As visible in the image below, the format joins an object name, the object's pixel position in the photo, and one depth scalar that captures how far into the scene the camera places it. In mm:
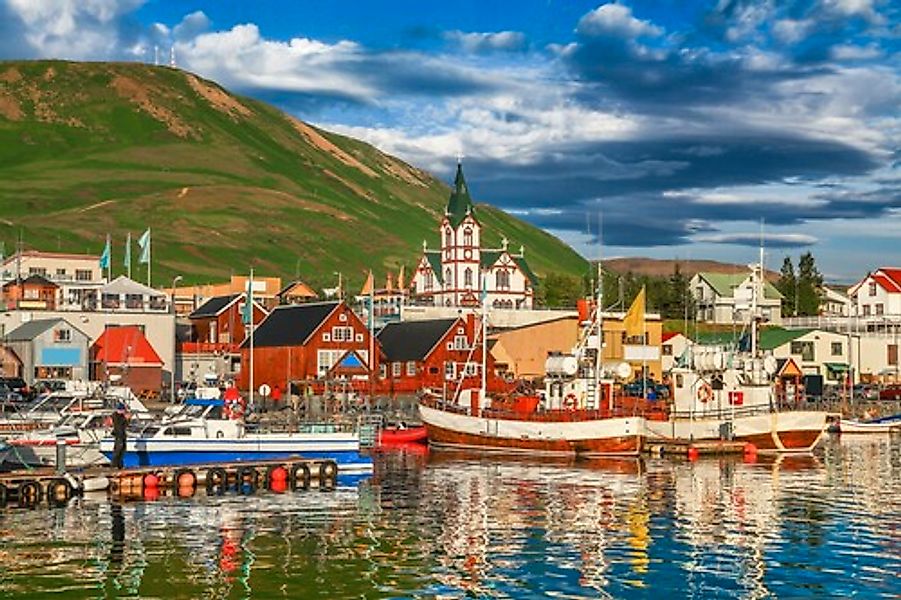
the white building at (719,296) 164025
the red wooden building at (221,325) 124938
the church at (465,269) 168875
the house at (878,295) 145625
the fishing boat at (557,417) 69750
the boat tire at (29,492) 47688
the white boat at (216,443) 55312
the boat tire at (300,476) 54469
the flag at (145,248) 113438
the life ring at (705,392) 75125
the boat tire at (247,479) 53281
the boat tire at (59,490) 48156
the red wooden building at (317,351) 108312
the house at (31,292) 121188
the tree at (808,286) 173662
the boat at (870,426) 91312
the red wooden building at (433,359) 110500
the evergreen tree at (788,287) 174750
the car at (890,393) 110938
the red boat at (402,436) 80938
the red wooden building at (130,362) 108125
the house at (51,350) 106938
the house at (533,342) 125500
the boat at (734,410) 72750
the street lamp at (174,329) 120000
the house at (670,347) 131500
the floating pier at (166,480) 47969
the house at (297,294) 165375
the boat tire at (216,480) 52156
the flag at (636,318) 91125
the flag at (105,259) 114262
